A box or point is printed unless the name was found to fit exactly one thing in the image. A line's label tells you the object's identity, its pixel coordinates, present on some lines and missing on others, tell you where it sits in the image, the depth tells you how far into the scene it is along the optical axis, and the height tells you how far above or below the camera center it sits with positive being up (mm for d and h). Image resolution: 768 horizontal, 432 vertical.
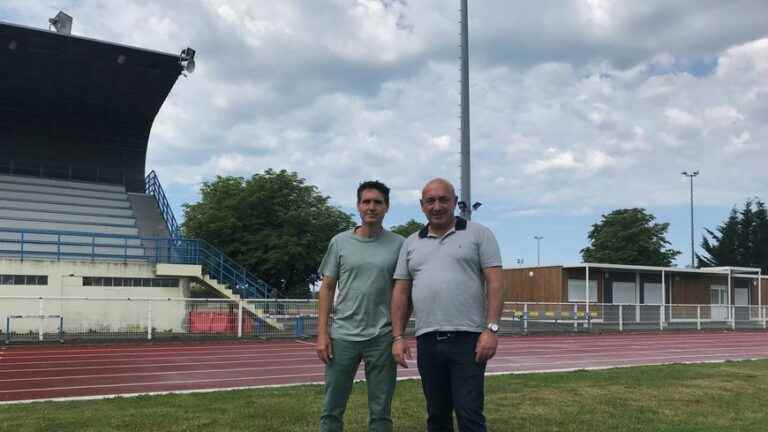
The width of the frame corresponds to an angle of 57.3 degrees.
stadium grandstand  20828 +2546
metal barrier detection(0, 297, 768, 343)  19625 -1527
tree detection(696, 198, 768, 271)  58000 +2191
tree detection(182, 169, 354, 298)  30703 +1793
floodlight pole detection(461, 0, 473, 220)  15797 +3381
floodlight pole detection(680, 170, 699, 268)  55656 +7131
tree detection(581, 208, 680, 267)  51875 +1949
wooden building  29953 -827
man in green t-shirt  4453 -301
